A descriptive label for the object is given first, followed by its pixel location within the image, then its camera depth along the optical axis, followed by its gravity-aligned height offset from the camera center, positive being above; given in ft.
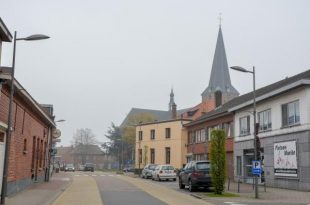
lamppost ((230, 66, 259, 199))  76.92 +16.89
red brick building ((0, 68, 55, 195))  63.26 +5.52
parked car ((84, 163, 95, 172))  264.31 +0.78
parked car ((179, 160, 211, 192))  86.64 -0.78
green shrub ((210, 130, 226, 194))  77.56 +1.90
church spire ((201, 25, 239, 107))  322.96 +67.85
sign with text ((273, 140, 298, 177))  90.43 +2.80
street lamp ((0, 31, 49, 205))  51.70 +3.19
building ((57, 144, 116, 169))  378.53 +10.03
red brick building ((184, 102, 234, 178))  131.23 +12.74
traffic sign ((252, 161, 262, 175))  75.37 +0.68
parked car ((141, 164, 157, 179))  151.91 -0.40
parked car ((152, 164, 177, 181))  137.28 -0.81
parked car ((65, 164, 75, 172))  262.34 -0.01
